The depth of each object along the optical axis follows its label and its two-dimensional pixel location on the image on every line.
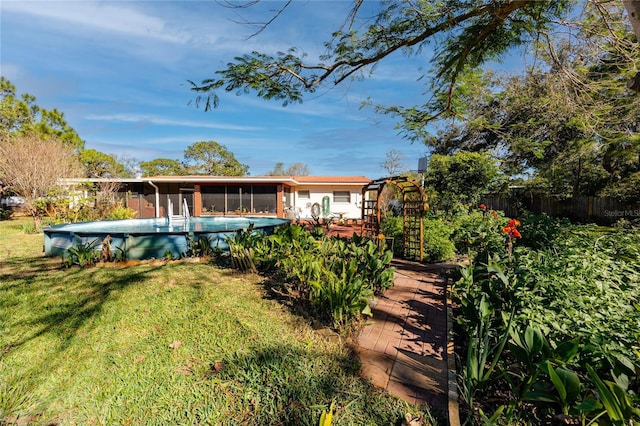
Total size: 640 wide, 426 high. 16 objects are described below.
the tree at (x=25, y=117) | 20.64
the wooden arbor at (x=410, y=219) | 6.99
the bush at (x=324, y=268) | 3.25
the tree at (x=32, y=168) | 13.35
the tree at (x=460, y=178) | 9.66
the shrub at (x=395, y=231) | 7.75
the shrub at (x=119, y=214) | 13.77
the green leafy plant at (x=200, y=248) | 6.67
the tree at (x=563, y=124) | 4.23
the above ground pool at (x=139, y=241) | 6.42
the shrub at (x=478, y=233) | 5.09
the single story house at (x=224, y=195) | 17.14
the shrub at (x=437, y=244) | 6.91
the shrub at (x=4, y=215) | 16.73
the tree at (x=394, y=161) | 26.64
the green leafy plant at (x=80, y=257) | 5.67
